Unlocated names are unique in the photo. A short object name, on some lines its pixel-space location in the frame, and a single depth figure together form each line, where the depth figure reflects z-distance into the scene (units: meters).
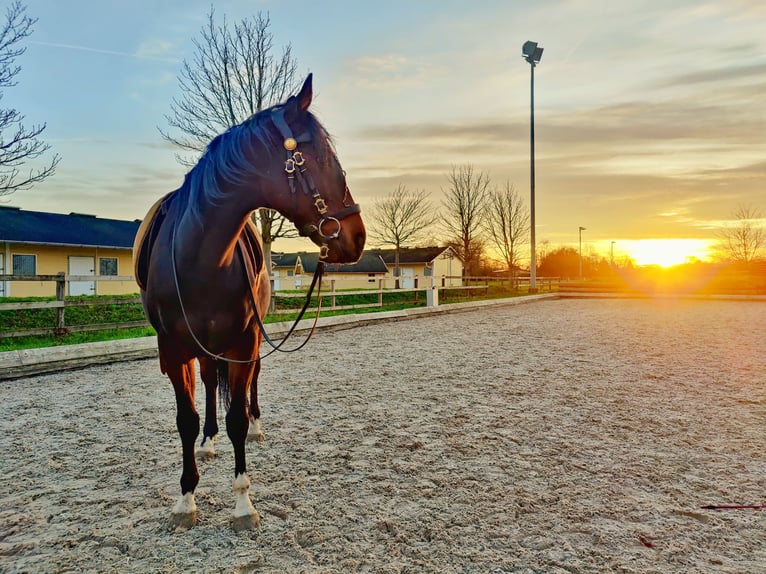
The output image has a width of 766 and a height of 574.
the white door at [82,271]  18.64
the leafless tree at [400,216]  31.73
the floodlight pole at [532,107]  21.56
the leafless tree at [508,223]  34.19
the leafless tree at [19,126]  8.63
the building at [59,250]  17.34
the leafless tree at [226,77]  13.73
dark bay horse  2.11
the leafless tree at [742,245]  37.91
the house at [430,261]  42.00
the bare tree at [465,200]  31.70
